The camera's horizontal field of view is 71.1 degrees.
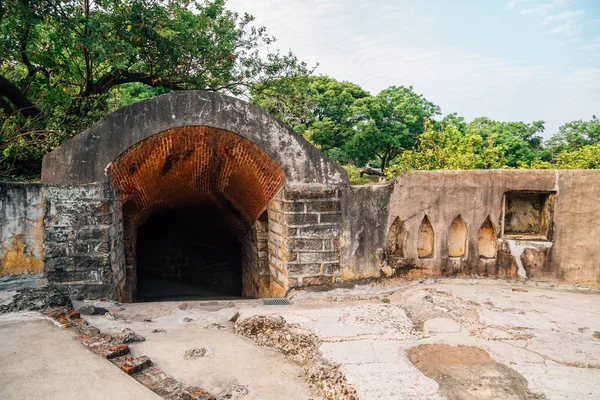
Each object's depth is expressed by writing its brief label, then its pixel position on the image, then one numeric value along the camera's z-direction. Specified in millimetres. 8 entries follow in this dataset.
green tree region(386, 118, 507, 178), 11742
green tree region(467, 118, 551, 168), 24016
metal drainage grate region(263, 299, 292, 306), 5160
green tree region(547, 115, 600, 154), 25312
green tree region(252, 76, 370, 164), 22859
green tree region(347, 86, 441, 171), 23984
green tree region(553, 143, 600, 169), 15211
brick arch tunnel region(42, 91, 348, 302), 4883
